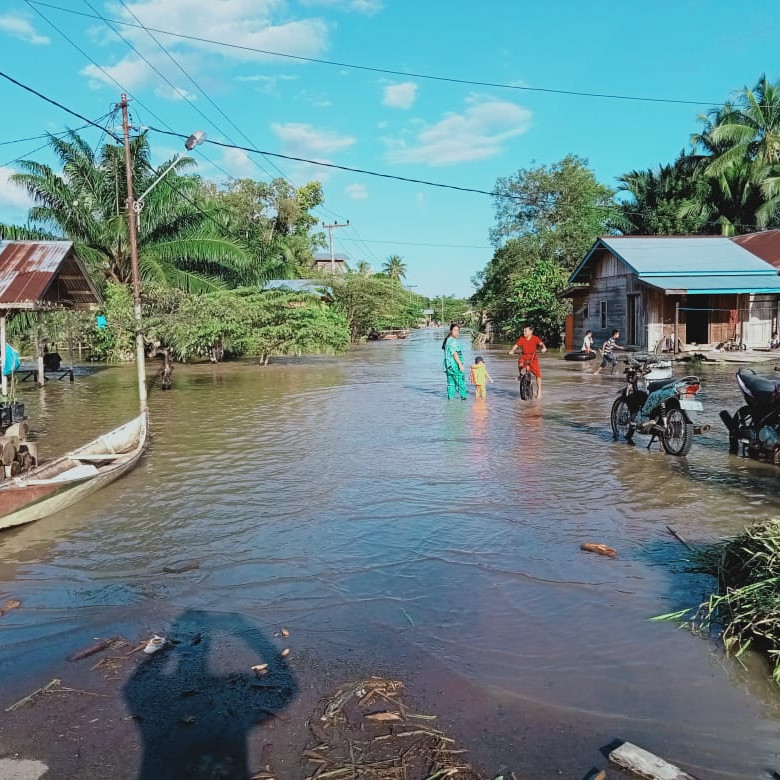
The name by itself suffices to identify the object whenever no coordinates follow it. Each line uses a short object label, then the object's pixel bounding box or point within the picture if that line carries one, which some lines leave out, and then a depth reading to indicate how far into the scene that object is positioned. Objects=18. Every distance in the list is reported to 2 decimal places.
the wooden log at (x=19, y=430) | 8.75
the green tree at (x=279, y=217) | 41.81
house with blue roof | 25.52
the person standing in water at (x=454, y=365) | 15.42
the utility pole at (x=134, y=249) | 16.34
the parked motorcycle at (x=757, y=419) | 8.52
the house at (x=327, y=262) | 84.31
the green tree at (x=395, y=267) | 99.61
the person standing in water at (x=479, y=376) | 16.73
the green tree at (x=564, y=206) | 40.97
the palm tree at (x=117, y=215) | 29.42
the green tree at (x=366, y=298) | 42.84
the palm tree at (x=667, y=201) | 39.69
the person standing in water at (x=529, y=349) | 15.06
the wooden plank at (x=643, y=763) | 2.94
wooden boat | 6.73
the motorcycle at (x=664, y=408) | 9.07
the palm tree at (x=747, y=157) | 37.25
